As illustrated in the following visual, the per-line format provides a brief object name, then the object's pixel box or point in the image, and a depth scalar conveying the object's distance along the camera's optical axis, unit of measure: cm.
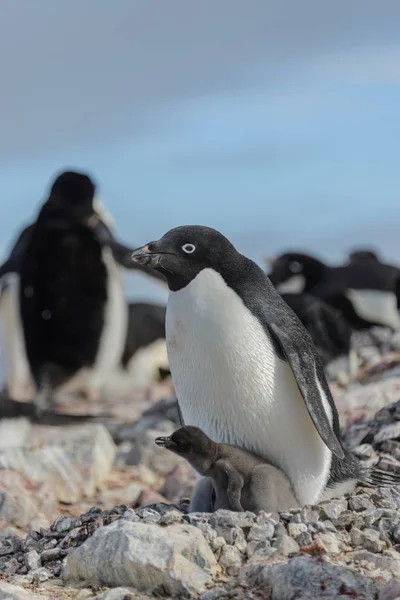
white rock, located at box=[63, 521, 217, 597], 768
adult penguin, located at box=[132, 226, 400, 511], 934
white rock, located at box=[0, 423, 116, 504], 1454
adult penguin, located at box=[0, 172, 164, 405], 2209
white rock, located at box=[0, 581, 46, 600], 764
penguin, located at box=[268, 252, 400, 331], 2505
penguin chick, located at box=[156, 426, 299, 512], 896
